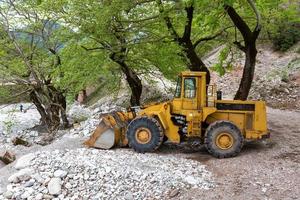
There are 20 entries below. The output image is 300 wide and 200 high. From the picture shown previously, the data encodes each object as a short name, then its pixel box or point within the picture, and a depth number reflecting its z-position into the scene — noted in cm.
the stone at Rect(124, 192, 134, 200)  902
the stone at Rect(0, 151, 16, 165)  1368
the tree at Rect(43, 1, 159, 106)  1313
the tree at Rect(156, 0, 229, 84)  1365
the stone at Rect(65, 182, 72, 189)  945
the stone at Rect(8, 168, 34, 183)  978
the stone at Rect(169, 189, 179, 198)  897
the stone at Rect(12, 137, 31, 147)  1891
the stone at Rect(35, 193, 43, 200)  911
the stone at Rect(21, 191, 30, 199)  920
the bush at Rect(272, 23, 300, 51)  2738
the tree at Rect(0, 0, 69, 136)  1948
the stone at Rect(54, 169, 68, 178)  973
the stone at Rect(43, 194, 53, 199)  916
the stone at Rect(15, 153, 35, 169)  1045
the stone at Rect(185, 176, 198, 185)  937
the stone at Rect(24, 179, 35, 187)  956
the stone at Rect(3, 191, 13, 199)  929
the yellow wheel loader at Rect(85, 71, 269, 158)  1145
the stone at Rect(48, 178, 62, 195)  927
